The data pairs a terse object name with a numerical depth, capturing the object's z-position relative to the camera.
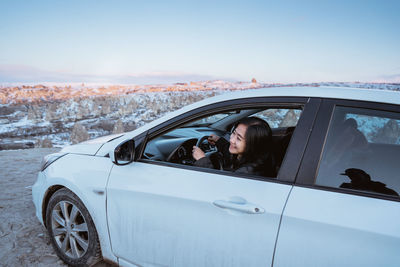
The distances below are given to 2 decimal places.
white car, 1.29
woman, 2.00
